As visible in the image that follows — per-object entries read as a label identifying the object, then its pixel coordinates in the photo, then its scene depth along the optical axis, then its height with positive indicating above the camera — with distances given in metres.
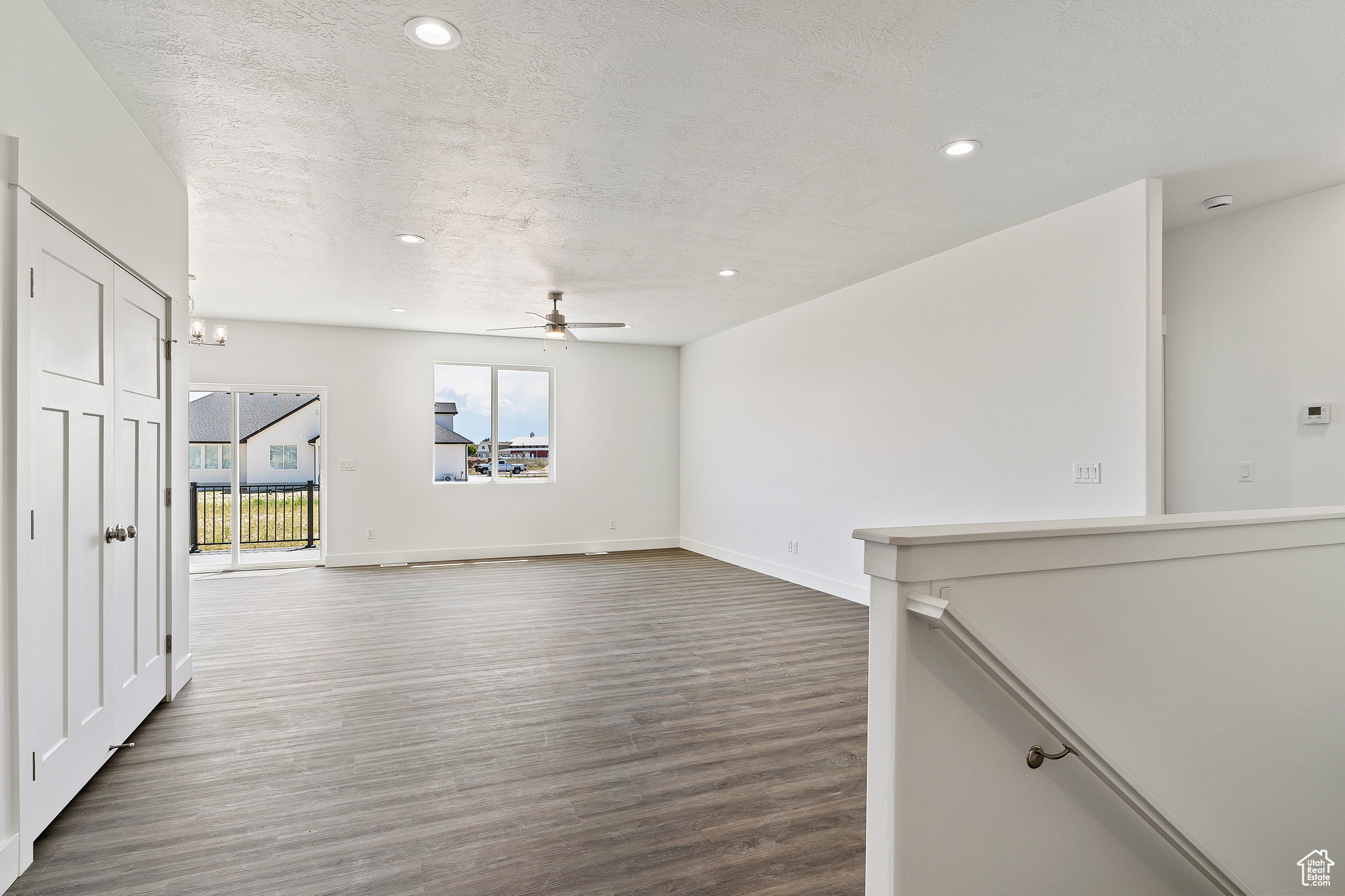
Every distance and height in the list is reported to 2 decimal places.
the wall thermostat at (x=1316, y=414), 3.64 +0.20
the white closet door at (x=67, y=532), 2.22 -0.29
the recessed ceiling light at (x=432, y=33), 2.25 +1.42
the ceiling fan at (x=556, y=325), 5.99 +1.12
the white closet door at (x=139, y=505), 2.94 -0.24
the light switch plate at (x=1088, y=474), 3.91 -0.13
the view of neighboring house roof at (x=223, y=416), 7.52 +0.41
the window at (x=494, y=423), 8.45 +0.37
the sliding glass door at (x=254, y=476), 7.53 -0.27
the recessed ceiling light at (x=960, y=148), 3.18 +1.44
